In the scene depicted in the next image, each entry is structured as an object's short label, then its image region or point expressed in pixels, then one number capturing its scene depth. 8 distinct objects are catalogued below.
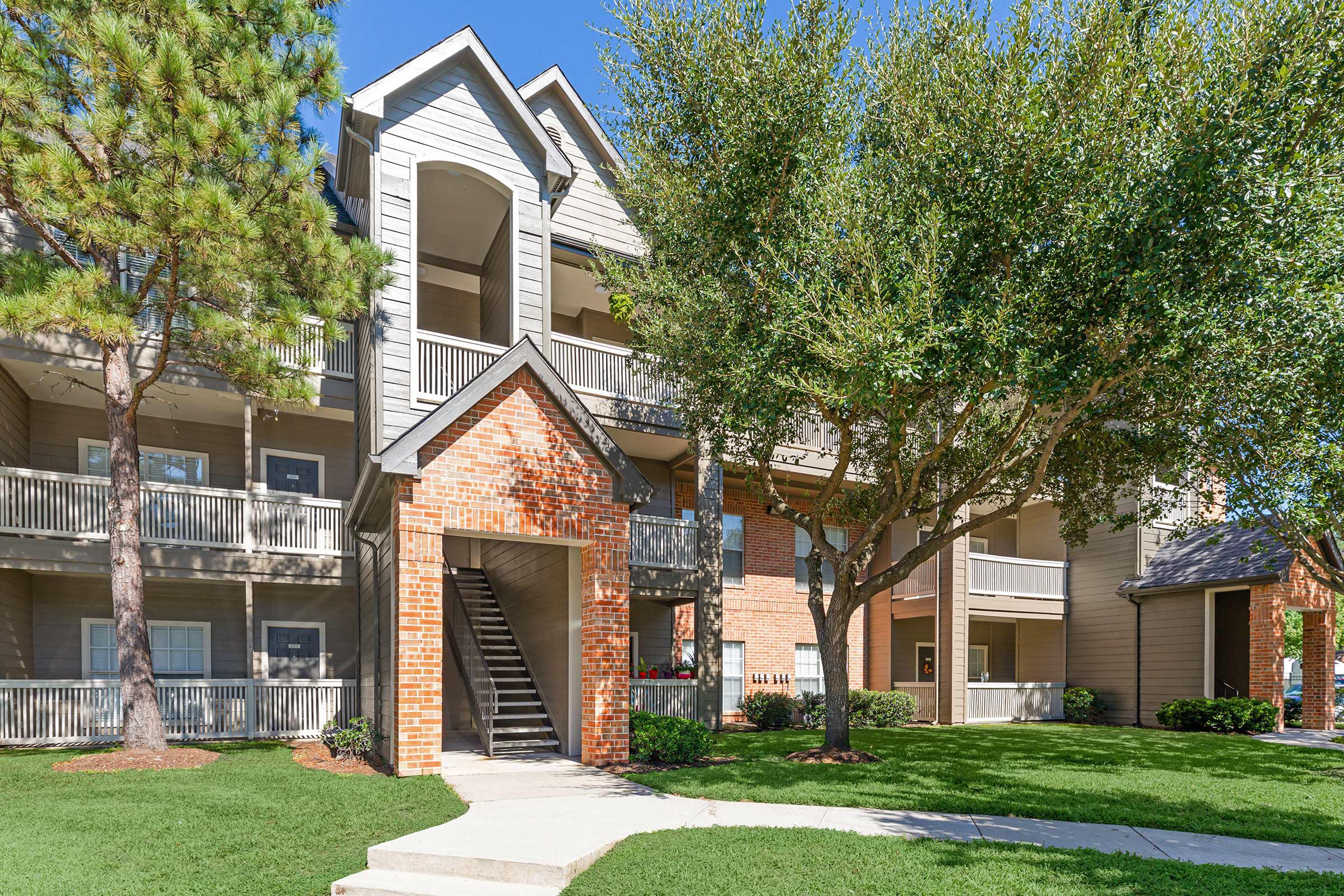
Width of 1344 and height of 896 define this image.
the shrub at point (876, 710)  19.83
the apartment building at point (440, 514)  11.76
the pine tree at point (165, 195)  10.62
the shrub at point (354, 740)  12.14
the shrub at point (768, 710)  18.84
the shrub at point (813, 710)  19.22
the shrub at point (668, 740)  11.78
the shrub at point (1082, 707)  21.91
